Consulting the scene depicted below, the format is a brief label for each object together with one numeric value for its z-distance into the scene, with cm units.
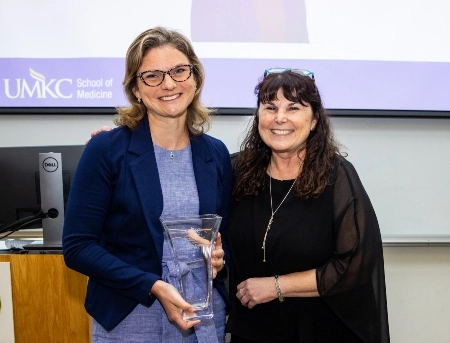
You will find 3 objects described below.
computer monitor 222
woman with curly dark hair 167
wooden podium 198
